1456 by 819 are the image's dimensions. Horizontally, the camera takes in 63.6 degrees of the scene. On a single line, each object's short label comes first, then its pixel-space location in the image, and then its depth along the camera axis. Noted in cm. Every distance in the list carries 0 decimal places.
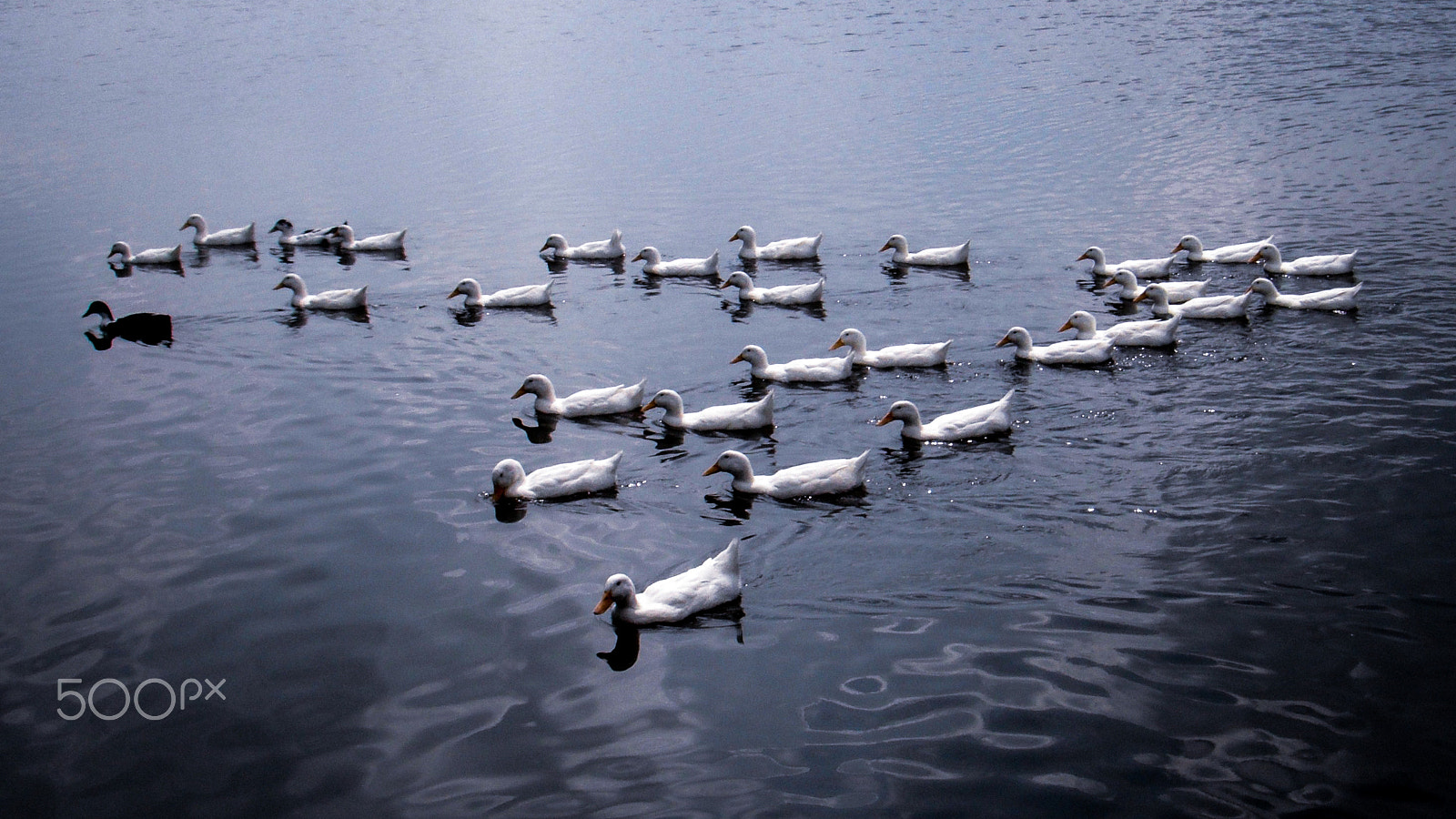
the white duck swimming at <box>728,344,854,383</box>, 1773
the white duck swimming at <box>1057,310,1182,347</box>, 1802
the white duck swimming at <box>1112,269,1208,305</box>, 2030
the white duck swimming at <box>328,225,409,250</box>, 2750
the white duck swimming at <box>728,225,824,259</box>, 2500
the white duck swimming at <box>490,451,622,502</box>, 1426
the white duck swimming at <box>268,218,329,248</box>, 2850
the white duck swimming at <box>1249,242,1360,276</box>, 2056
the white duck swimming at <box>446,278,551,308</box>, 2288
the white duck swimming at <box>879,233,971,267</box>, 2348
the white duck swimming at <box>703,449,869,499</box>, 1390
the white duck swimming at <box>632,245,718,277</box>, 2466
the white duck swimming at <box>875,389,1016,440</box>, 1532
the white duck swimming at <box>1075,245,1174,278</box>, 2158
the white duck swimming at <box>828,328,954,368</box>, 1803
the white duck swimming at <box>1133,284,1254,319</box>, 1892
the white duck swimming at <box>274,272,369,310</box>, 2320
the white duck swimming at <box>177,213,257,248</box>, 2859
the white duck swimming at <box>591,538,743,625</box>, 1141
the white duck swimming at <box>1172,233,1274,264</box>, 2197
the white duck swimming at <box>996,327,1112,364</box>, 1759
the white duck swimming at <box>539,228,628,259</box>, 2627
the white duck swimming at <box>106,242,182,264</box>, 2745
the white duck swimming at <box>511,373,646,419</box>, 1722
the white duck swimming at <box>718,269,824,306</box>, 2223
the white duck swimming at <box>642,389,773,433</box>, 1619
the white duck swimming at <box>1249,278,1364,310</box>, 1867
